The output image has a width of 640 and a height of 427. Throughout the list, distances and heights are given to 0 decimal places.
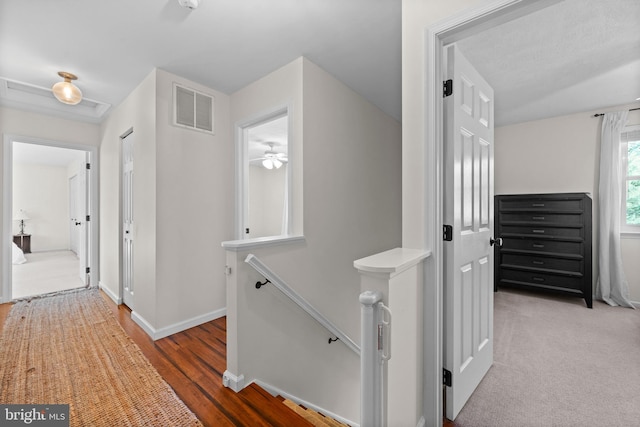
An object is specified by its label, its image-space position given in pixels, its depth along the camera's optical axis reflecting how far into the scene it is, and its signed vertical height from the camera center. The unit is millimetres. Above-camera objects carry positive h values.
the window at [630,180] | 3412 +389
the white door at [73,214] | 6469 -65
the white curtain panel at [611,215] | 3355 -57
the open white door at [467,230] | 1472 -121
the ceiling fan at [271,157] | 5434 +1130
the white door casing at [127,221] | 3205 -115
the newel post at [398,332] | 1054 -529
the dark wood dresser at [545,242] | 3277 -411
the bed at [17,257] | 5721 -977
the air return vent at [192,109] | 2756 +1088
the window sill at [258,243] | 1803 -235
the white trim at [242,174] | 3089 +440
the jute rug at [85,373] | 1587 -1165
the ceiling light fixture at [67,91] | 2674 +1200
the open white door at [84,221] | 4102 -148
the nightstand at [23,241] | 6891 -765
